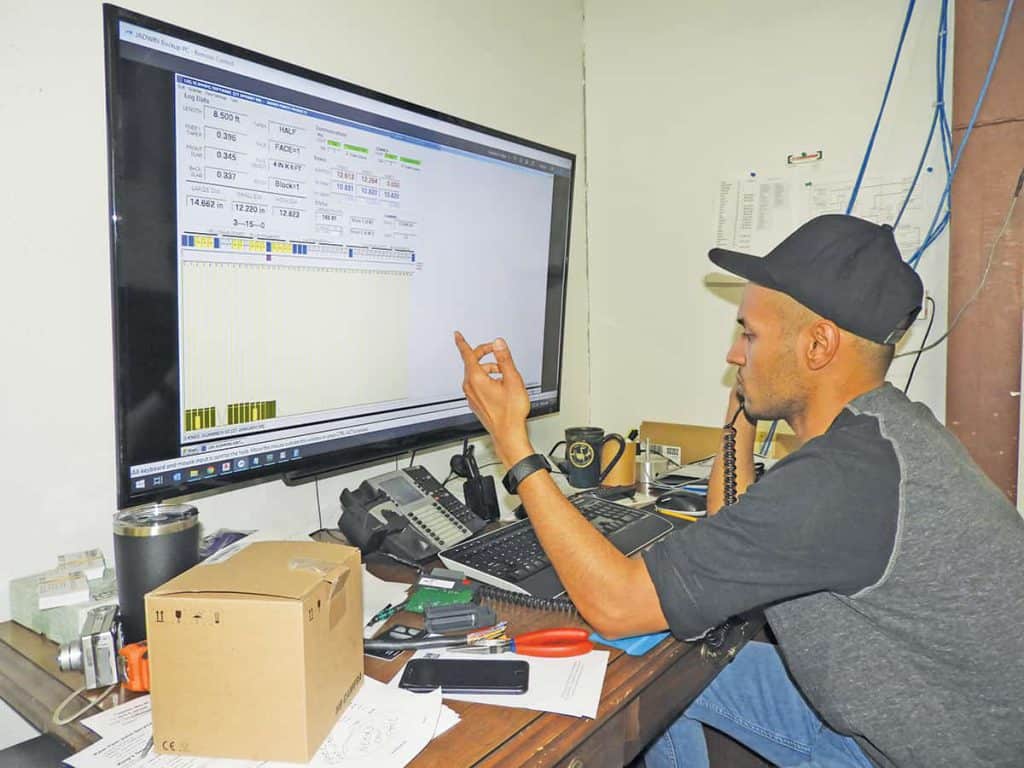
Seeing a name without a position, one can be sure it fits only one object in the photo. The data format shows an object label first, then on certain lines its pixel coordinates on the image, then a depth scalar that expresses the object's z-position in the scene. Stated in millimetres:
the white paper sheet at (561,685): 875
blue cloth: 1009
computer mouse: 1630
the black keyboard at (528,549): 1212
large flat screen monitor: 1062
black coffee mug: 1838
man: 942
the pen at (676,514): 1598
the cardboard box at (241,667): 750
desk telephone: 1355
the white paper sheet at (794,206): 1905
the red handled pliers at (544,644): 1000
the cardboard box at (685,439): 2191
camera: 908
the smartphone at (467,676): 902
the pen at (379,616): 1100
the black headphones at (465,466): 1649
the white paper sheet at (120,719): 820
